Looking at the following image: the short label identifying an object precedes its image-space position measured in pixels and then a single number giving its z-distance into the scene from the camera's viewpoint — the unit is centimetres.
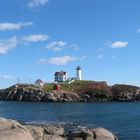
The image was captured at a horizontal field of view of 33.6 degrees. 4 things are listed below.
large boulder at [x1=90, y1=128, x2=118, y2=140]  2299
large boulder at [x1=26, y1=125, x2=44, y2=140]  2190
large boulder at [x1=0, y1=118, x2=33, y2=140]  1361
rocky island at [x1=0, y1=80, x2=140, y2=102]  10877
